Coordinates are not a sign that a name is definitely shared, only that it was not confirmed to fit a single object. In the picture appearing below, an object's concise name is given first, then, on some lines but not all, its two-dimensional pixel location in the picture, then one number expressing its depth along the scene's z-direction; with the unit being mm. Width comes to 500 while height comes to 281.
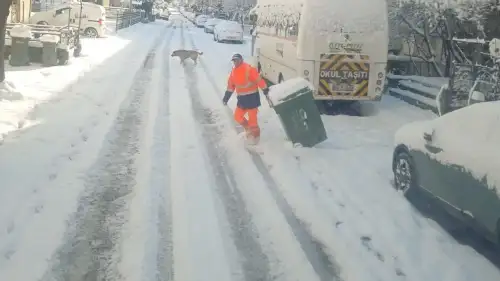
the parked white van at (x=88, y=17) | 34938
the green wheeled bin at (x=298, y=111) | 10617
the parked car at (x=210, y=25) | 54019
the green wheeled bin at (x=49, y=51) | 20938
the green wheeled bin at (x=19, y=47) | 20047
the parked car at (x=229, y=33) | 40719
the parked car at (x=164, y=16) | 94219
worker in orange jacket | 10836
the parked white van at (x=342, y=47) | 13961
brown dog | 23891
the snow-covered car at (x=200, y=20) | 67525
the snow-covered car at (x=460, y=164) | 5996
